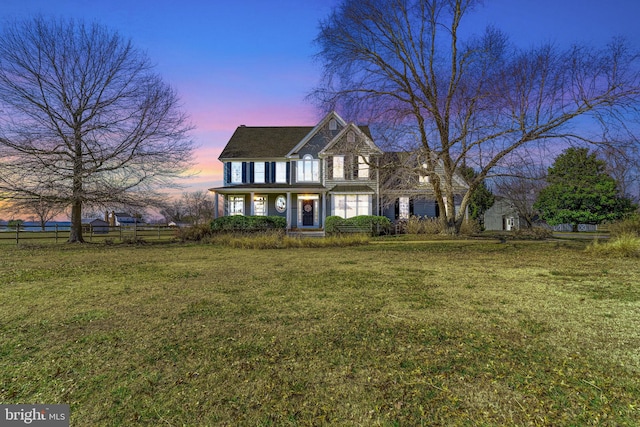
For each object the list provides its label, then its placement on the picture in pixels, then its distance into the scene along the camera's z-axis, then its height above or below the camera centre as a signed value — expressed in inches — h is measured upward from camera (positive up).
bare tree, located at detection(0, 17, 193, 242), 633.0 +135.1
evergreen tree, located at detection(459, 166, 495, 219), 1293.1 +58.7
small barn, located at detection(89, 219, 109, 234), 1800.4 -4.5
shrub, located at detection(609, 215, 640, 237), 548.2 -21.4
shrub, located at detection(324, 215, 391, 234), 757.6 -11.2
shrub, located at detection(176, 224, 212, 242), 738.8 -28.7
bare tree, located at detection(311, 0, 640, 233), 597.9 +229.9
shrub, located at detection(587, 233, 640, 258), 416.0 -42.6
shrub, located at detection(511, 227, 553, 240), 683.2 -38.6
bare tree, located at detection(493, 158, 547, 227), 1328.7 +83.1
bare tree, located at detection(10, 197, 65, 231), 644.1 +28.8
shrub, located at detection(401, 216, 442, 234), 733.3 -21.1
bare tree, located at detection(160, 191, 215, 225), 2141.7 +97.7
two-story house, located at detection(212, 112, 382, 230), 863.7 +105.6
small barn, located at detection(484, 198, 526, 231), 1483.8 -4.6
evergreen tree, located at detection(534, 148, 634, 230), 1235.2 +65.1
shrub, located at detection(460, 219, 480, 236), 731.4 -25.1
